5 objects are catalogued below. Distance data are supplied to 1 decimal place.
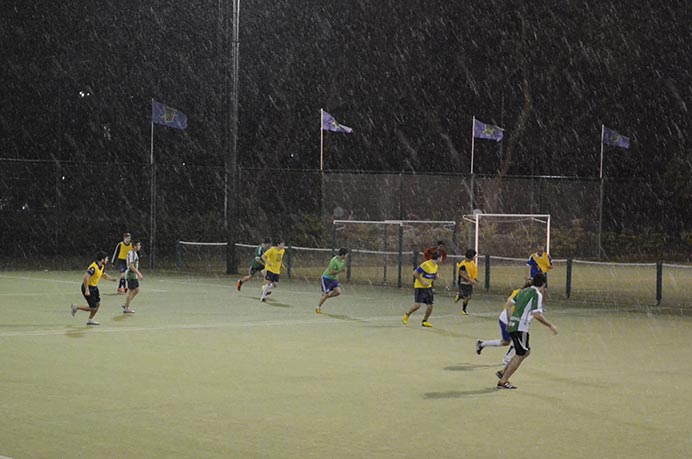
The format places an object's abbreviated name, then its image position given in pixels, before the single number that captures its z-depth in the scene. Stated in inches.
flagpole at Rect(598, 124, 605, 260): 2037.4
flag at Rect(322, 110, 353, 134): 1761.1
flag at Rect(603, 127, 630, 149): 2041.1
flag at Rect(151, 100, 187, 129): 1699.1
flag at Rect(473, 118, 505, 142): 1882.4
